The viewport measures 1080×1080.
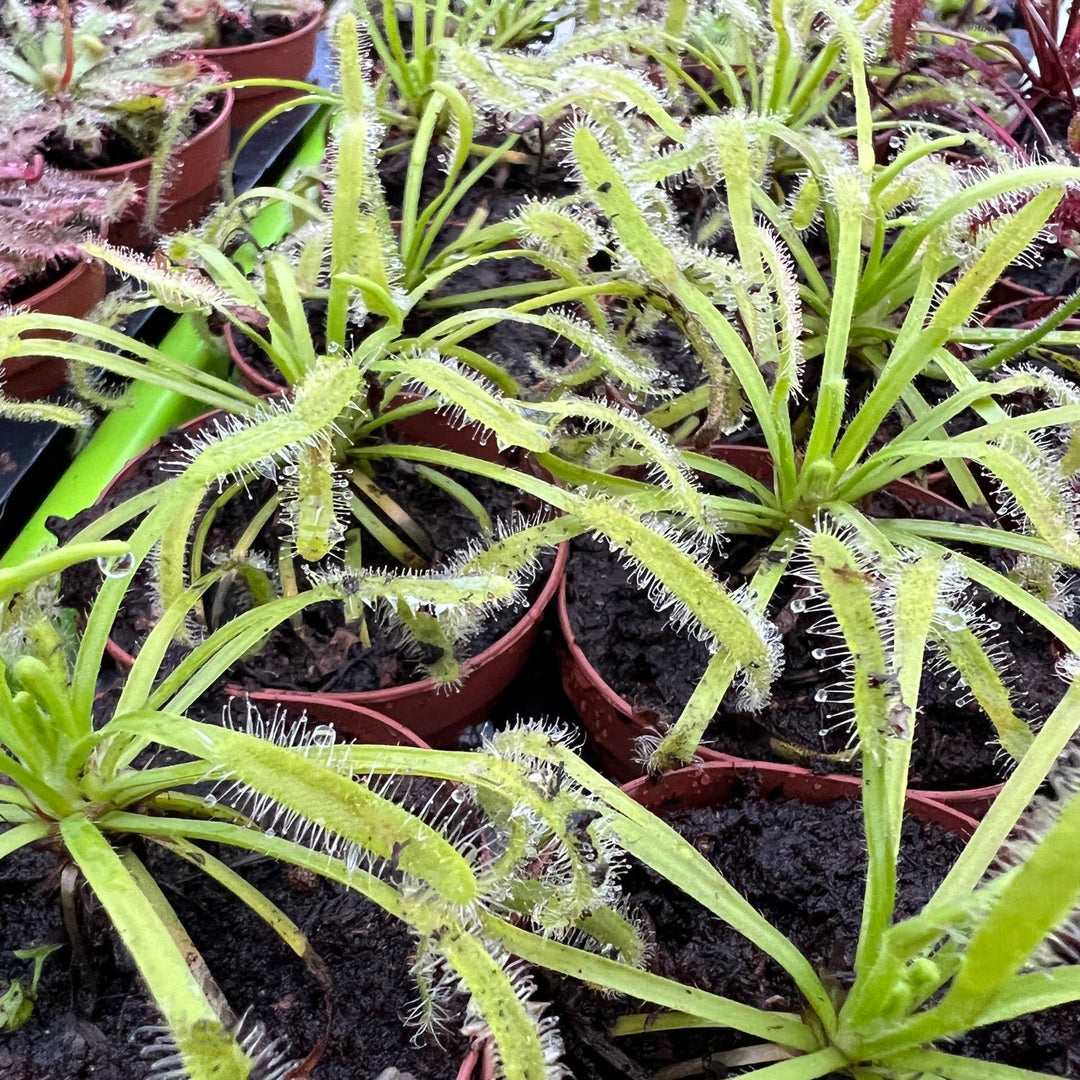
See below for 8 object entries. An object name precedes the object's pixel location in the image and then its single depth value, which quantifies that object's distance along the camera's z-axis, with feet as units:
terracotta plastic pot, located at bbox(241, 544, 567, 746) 0.81
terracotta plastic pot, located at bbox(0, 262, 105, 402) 1.04
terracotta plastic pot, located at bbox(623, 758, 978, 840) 0.71
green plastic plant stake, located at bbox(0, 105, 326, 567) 1.02
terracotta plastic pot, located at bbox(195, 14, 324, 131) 1.56
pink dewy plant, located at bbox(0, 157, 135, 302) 1.01
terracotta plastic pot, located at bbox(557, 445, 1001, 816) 0.74
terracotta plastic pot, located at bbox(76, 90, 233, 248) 1.23
